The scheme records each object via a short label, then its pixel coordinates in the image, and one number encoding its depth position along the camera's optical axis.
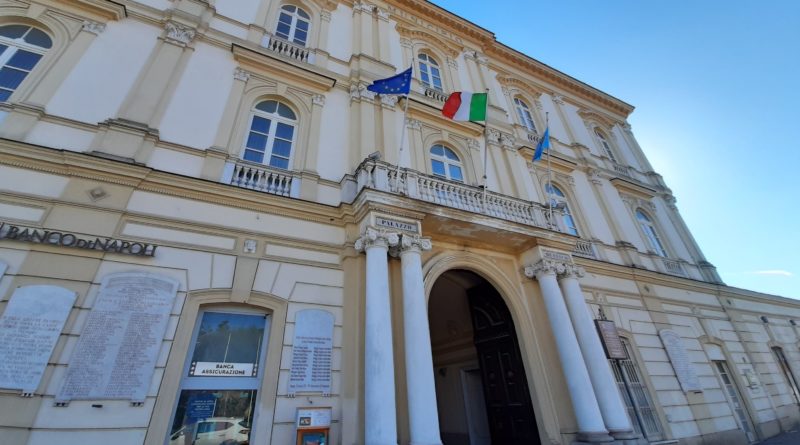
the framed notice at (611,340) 8.42
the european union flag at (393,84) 7.71
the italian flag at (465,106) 8.15
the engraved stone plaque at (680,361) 9.52
